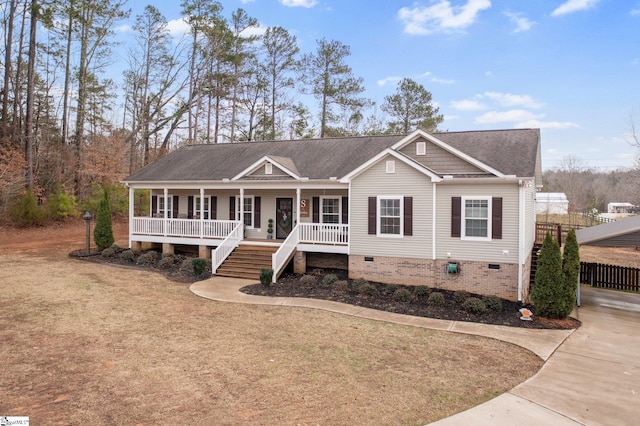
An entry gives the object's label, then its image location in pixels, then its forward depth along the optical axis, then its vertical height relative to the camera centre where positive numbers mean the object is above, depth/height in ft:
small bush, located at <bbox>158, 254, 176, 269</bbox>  53.36 -6.69
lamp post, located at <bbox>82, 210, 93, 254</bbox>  57.77 -1.43
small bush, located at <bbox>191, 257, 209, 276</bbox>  48.65 -6.47
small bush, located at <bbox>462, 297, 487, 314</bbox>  36.76 -8.52
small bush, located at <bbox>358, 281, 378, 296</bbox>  42.09 -8.12
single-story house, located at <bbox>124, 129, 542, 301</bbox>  41.47 +0.76
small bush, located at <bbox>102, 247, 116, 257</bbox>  59.06 -5.95
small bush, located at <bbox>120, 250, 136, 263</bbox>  56.90 -6.31
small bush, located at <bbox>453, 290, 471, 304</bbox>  39.47 -8.25
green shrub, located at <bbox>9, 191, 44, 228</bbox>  79.10 +0.25
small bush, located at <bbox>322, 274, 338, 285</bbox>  45.55 -7.57
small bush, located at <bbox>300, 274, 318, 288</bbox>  44.75 -7.72
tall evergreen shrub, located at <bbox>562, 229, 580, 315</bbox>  34.55 -4.55
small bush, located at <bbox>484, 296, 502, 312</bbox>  37.50 -8.51
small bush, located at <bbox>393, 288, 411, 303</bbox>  40.11 -8.31
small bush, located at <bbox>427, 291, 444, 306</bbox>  38.83 -8.36
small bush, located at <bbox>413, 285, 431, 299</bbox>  41.24 -8.20
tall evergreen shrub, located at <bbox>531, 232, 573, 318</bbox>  34.53 -6.10
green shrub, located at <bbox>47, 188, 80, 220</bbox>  85.66 +1.44
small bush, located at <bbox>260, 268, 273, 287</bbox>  43.86 -7.06
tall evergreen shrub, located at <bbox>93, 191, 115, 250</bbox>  61.36 -2.42
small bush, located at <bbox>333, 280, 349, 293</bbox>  43.65 -8.09
